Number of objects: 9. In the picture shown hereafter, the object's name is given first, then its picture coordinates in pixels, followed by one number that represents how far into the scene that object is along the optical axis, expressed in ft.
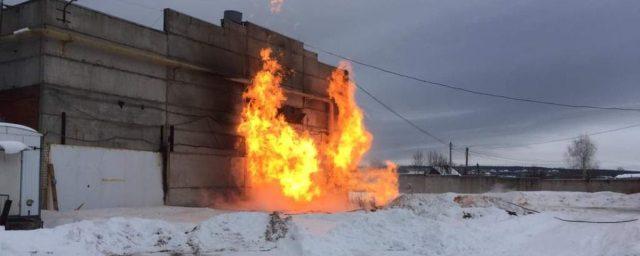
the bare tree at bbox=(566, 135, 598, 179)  298.76
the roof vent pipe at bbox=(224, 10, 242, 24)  79.00
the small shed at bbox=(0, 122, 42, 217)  43.83
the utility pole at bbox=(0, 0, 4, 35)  58.34
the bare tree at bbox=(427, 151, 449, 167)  373.07
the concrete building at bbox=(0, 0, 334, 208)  55.77
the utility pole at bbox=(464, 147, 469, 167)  230.48
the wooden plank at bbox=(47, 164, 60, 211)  53.88
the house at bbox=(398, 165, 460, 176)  200.96
